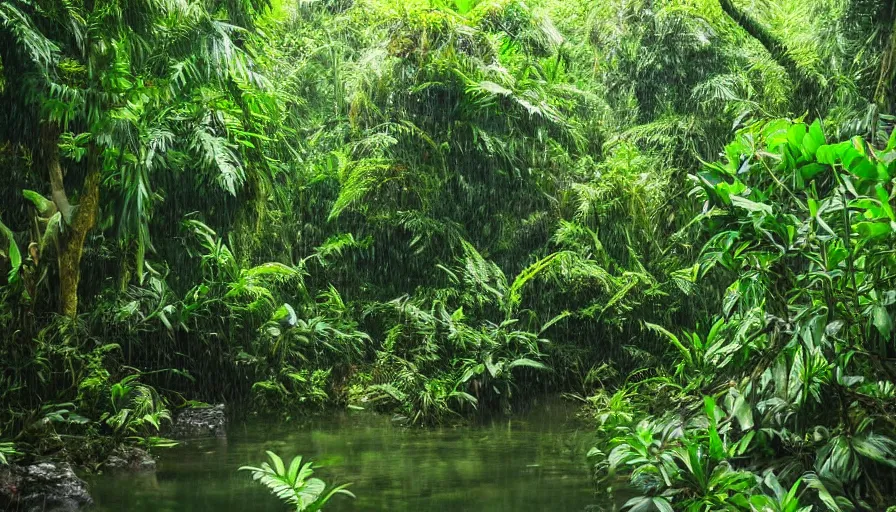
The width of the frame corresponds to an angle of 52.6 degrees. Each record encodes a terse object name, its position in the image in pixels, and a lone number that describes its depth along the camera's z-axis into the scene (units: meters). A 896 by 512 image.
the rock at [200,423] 7.83
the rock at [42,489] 5.30
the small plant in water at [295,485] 4.64
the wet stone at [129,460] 6.47
